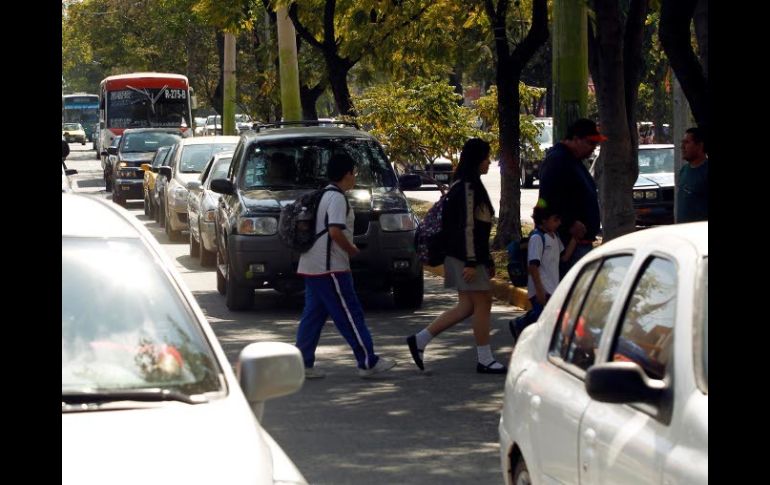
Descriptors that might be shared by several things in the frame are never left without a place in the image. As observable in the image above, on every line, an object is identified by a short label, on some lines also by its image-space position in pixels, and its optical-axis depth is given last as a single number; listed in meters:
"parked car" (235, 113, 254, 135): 71.84
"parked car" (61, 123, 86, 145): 96.56
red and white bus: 49.88
